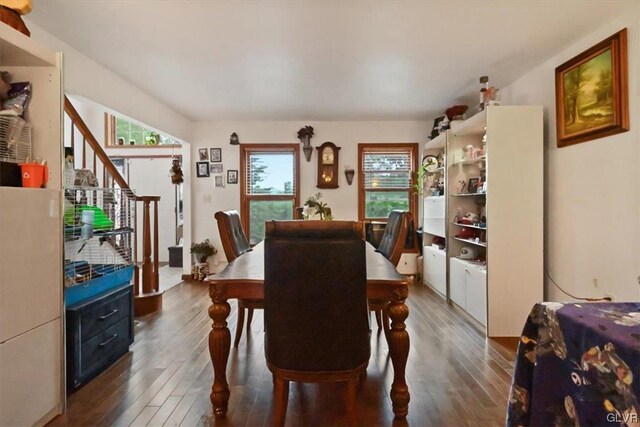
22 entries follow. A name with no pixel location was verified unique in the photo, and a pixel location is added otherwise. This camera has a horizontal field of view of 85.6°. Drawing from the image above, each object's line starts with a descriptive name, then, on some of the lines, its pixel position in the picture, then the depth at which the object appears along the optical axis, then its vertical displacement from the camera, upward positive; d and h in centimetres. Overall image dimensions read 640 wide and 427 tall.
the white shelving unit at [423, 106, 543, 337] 295 -3
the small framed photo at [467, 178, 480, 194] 365 +29
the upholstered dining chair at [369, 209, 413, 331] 232 -22
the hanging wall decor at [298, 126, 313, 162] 513 +111
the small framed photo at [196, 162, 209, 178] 527 +67
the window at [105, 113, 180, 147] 653 +150
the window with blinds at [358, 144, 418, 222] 530 +48
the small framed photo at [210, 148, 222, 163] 525 +89
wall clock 521 +73
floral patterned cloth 80 -41
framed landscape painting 234 +88
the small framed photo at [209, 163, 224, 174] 526 +70
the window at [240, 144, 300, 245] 530 +41
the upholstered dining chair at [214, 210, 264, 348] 240 -25
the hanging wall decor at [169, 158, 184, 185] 513 +58
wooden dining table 168 -51
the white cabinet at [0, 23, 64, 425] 151 -24
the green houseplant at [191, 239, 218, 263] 507 -53
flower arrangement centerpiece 314 +3
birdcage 223 -20
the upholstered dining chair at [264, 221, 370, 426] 143 -37
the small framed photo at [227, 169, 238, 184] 526 +57
